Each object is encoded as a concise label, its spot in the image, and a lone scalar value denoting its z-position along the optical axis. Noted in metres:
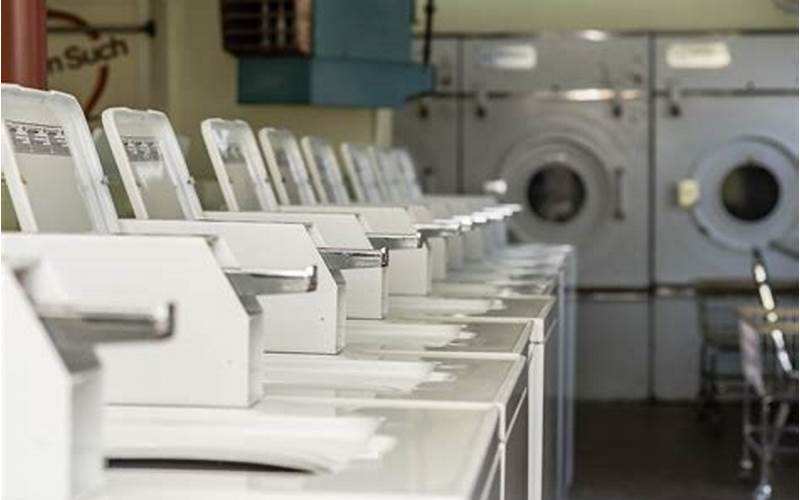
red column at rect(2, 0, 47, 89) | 4.23
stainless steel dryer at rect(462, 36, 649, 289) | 10.38
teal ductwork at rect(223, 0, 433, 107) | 7.76
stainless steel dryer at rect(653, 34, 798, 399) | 10.30
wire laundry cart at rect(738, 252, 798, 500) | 7.21
